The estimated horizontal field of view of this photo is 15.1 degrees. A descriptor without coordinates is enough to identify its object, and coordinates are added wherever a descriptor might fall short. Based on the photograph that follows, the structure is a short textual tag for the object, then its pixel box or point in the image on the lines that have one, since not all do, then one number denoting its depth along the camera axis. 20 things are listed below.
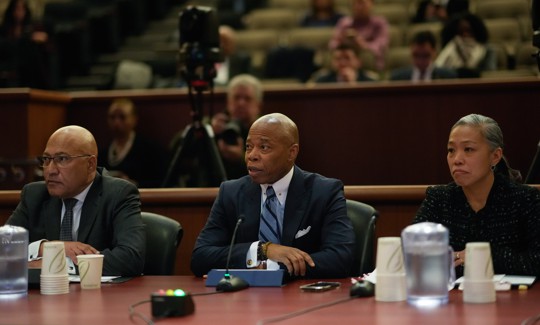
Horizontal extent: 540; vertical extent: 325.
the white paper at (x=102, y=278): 7.39
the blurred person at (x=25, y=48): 16.10
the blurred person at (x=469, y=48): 14.62
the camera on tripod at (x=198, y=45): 11.60
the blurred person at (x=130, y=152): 13.06
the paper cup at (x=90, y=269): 6.95
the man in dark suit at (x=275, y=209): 7.85
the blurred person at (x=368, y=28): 16.20
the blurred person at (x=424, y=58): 13.98
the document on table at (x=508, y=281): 6.45
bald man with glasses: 8.33
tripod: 11.30
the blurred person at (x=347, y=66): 14.10
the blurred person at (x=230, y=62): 15.30
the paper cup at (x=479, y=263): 5.91
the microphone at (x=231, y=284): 6.60
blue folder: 6.91
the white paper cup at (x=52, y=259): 6.80
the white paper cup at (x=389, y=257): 6.04
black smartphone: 6.62
